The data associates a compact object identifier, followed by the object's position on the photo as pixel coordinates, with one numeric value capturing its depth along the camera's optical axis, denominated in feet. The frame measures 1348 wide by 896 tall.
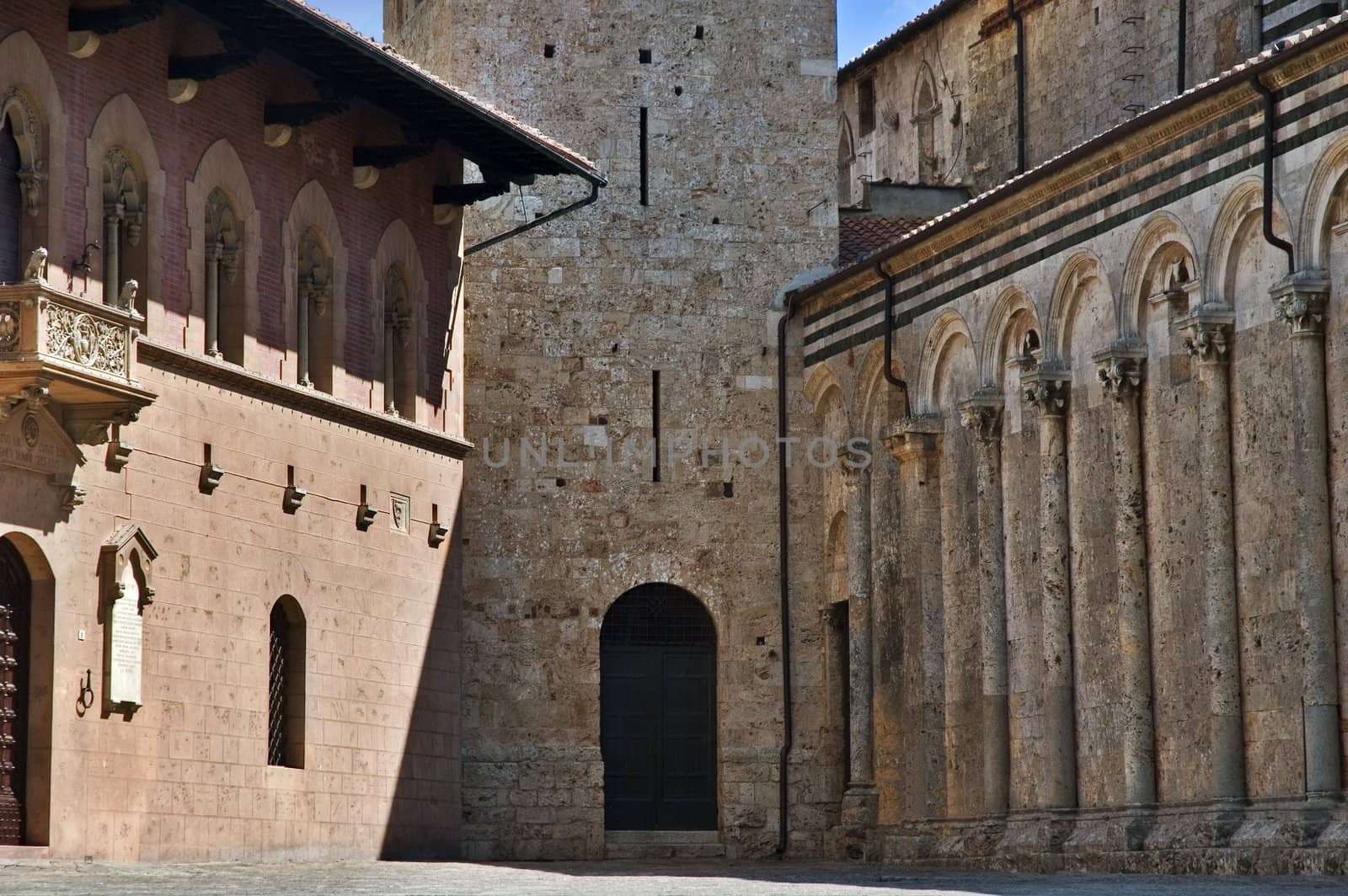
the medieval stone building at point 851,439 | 76.59
